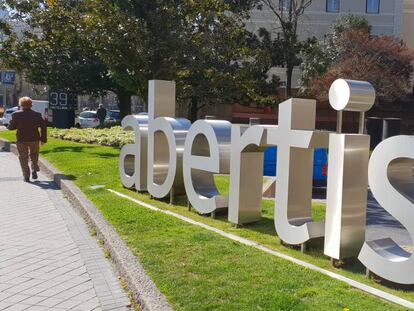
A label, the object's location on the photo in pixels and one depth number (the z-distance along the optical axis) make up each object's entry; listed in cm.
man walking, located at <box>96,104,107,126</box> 3607
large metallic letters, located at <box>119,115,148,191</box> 942
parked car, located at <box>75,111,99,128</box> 3875
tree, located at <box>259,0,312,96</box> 2739
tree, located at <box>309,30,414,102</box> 2564
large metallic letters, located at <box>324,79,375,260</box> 531
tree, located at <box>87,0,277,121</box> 1692
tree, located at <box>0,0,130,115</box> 1844
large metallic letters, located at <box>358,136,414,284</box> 474
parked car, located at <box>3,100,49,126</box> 3902
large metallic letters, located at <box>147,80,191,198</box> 845
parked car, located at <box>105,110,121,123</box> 4351
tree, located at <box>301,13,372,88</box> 2910
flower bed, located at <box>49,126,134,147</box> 1928
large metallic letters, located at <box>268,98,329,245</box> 595
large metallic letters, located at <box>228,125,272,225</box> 686
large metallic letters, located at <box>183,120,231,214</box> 729
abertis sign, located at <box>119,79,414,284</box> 495
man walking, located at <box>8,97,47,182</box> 1187
